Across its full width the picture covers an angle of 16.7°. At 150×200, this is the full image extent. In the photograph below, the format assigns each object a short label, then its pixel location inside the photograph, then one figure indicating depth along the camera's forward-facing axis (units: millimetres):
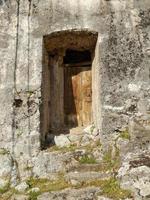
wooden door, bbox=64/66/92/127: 10125
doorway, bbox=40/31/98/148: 9859
